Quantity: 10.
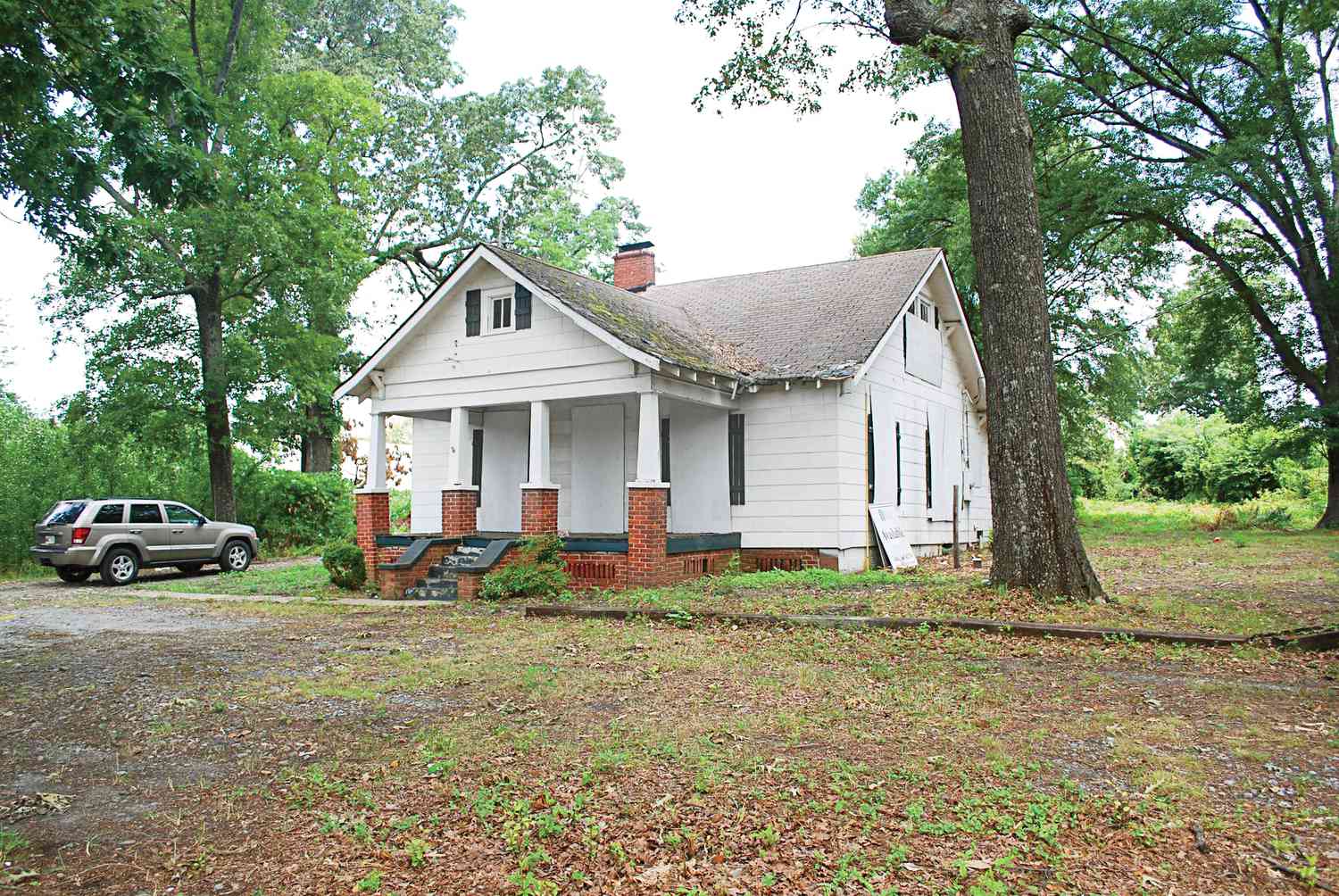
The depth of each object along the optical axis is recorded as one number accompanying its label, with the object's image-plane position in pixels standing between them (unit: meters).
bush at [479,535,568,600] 12.63
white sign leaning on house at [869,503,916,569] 15.73
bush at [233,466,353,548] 23.14
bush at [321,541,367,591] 14.50
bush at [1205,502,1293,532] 24.06
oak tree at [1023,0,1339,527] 20.22
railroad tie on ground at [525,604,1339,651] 7.12
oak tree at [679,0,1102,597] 9.55
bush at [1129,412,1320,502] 32.41
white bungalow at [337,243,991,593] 13.65
